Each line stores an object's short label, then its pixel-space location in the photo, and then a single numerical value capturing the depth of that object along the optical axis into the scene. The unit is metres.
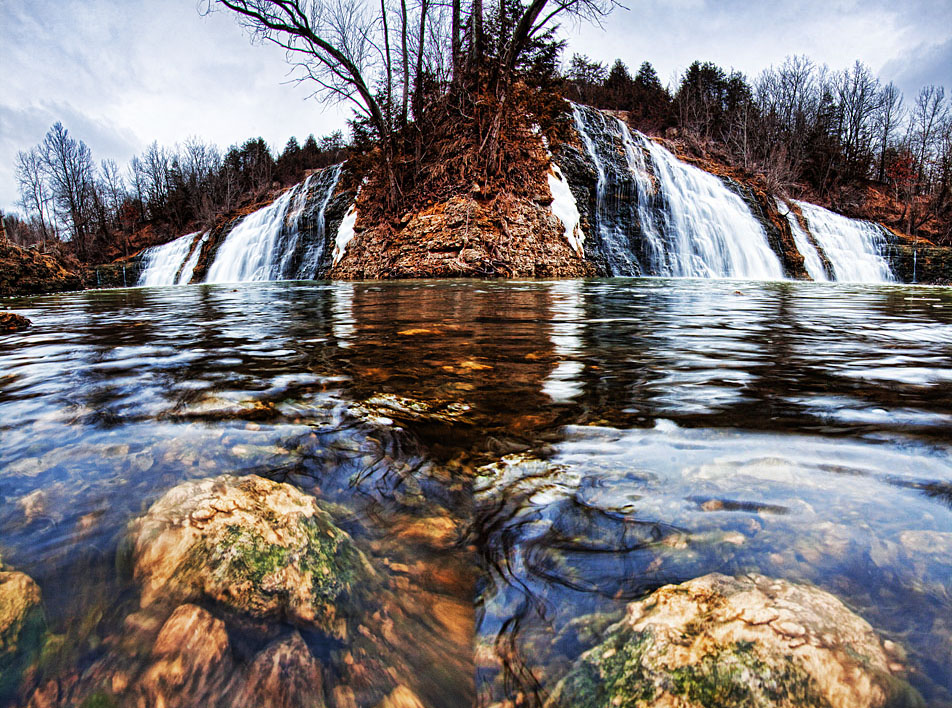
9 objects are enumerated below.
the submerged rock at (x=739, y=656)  0.58
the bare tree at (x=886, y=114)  31.36
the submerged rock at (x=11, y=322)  3.76
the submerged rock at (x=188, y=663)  0.62
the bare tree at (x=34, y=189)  36.16
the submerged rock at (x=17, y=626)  0.64
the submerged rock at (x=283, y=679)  0.63
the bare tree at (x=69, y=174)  31.98
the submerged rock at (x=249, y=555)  0.79
